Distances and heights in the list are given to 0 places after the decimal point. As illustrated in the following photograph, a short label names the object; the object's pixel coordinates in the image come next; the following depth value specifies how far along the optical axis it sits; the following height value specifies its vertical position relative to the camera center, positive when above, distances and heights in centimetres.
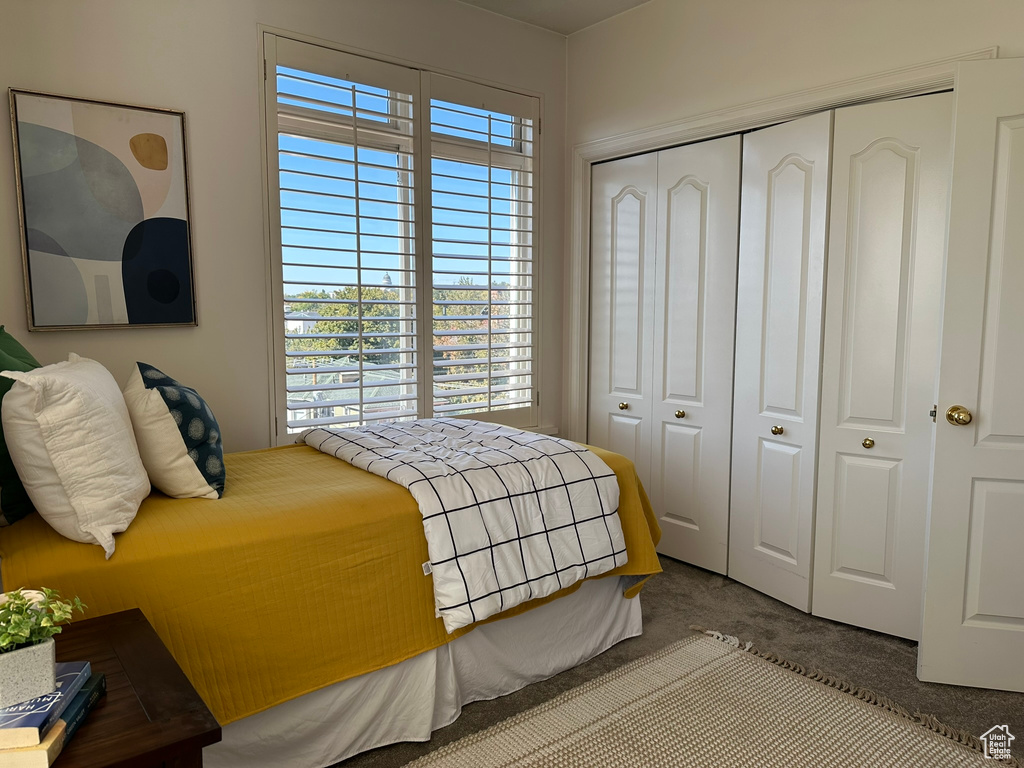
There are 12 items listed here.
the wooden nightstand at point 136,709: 99 -59
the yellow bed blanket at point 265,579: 150 -60
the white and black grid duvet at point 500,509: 193 -57
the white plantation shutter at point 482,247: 328 +32
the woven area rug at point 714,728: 193 -118
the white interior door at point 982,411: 214 -29
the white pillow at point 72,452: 143 -29
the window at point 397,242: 285 +31
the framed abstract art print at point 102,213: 231 +33
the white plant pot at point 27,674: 99 -50
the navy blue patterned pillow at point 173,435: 178 -31
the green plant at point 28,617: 100 -44
